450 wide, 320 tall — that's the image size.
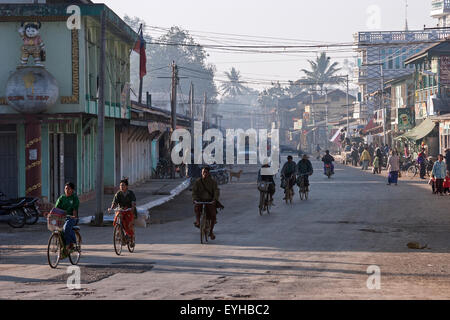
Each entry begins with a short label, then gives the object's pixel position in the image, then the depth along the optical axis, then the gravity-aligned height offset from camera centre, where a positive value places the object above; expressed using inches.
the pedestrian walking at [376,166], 1915.8 -25.0
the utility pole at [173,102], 1732.3 +140.4
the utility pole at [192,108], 2259.6 +173.1
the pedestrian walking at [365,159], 2114.9 -6.8
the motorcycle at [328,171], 1723.4 -32.9
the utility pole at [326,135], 4446.6 +139.6
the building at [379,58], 3722.9 +505.1
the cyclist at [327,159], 1679.5 -5.7
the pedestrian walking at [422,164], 1689.2 -18.5
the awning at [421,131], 2032.9 +72.8
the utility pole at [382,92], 2493.6 +221.4
